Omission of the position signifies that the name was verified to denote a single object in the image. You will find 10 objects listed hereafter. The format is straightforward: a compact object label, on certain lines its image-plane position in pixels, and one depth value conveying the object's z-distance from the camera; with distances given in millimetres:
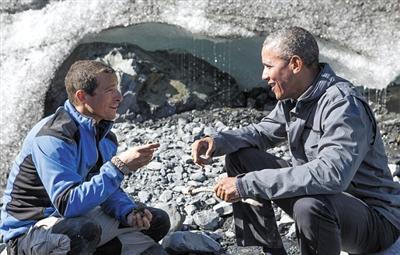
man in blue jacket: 4500
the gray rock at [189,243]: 5566
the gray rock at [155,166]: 7352
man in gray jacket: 4344
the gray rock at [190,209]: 6462
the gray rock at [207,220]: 6254
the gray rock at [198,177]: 7070
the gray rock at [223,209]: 6395
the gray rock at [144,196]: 6828
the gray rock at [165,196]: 6774
